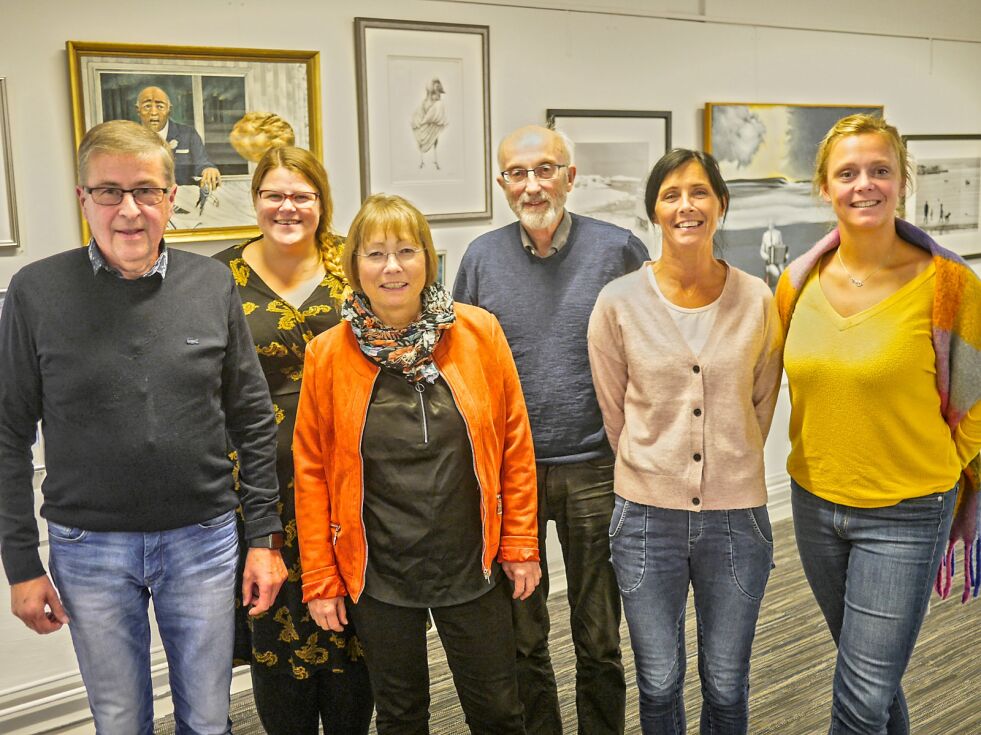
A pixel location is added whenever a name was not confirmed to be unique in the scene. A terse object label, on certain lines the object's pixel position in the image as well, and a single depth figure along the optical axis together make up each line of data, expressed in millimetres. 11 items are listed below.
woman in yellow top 1936
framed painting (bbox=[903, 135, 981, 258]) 5023
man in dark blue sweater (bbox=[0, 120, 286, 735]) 1810
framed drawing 3129
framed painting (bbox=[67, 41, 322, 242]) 2633
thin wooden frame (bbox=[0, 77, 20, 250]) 2520
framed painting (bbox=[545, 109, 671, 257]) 3668
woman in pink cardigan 2012
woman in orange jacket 1949
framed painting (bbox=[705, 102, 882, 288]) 4168
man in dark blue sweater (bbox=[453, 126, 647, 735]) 2354
